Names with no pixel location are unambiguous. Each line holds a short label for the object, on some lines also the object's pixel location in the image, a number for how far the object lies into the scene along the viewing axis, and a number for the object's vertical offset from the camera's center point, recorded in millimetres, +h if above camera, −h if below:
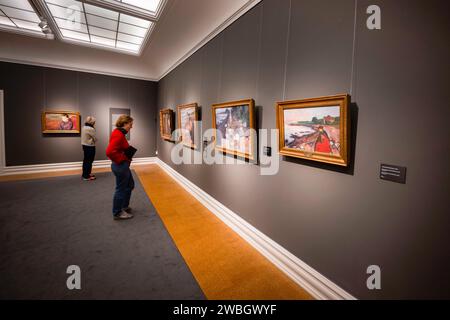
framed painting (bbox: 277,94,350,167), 1979 +140
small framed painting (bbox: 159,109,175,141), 7014 +519
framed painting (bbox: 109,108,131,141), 8555 +869
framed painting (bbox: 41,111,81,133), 7456 +484
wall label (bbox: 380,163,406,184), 1679 -231
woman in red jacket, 3701 -497
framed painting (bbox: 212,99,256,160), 3221 +206
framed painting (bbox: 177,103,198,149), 5246 +414
